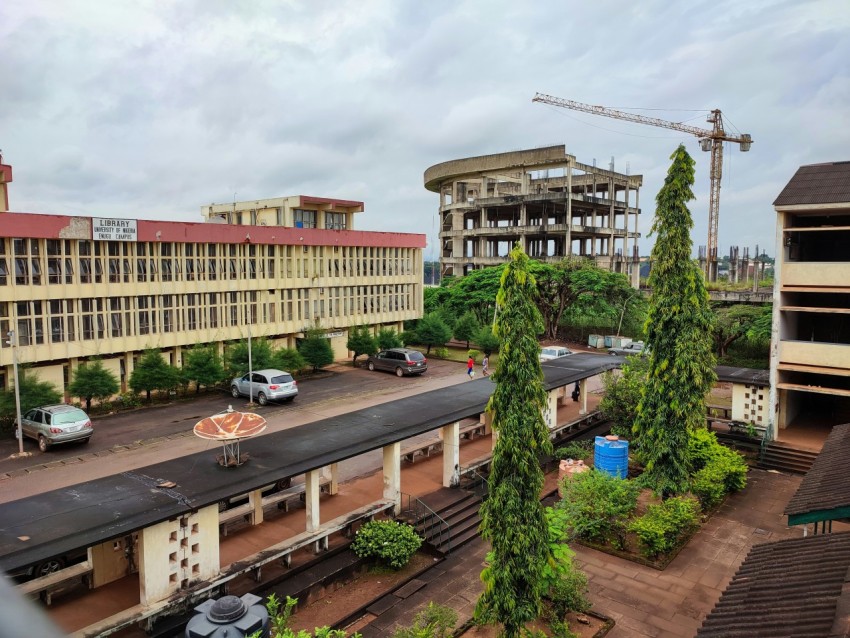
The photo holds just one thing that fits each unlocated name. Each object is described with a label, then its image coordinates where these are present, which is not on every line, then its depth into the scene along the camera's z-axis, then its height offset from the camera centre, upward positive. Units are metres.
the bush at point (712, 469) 17.45 -5.70
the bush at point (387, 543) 13.91 -6.06
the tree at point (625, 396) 21.92 -4.36
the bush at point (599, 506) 15.11 -5.66
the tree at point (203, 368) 29.56 -4.48
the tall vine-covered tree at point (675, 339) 17.05 -1.84
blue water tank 19.20 -5.67
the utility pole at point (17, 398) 21.55 -4.46
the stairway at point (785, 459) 20.58 -6.20
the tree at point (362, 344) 38.03 -4.30
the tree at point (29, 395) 23.22 -4.63
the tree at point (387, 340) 38.78 -4.15
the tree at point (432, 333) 42.41 -4.04
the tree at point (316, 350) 35.25 -4.34
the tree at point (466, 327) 43.99 -3.80
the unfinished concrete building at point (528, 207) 63.22 +7.26
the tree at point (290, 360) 33.53 -4.66
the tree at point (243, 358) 30.94 -4.21
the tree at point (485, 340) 40.89 -4.36
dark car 35.81 -5.10
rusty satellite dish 13.09 -3.32
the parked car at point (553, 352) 37.59 -4.76
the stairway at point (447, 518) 15.21 -6.24
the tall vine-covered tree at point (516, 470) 10.55 -3.36
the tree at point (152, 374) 28.03 -4.57
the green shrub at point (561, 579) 11.45 -5.90
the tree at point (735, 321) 36.53 -2.86
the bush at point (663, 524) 14.55 -5.97
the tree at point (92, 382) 26.06 -4.57
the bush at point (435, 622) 10.34 -5.95
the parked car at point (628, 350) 33.53 -4.51
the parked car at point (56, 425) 22.08 -5.44
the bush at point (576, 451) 20.44 -5.95
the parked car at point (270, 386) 28.73 -5.22
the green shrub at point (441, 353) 42.97 -5.55
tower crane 75.81 +15.65
